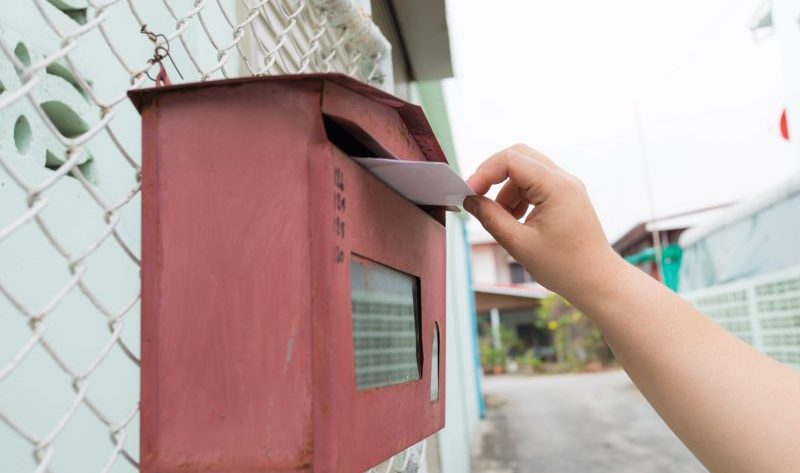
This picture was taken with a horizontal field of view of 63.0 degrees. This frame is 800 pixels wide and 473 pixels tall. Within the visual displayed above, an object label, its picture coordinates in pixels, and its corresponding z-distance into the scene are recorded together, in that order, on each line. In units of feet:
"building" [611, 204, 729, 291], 54.73
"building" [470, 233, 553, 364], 74.12
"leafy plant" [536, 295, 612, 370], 60.95
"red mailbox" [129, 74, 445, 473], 1.89
